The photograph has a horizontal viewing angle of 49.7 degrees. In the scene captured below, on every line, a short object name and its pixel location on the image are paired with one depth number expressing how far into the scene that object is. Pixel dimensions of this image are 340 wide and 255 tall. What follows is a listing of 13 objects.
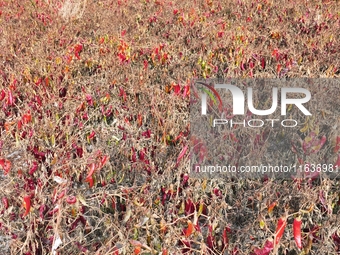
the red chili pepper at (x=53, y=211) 1.81
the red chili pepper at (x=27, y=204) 1.74
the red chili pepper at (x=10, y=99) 2.96
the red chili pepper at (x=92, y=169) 2.01
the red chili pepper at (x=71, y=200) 1.82
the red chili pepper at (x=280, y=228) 1.52
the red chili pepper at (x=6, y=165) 2.13
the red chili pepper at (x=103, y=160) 2.07
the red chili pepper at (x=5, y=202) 1.94
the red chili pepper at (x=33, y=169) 2.17
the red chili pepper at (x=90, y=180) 2.05
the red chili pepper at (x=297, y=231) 1.59
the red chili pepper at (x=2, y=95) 3.07
